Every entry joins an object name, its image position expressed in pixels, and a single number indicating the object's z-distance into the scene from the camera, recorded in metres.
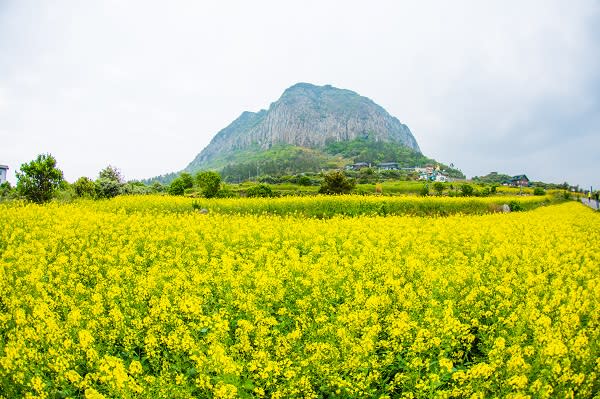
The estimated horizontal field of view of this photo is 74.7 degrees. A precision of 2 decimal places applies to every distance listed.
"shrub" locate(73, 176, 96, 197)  34.66
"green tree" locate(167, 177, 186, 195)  55.98
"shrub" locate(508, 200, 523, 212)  37.59
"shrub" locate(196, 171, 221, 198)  42.39
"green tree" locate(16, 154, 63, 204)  24.37
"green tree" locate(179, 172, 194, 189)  72.31
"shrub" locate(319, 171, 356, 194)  44.25
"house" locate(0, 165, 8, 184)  57.53
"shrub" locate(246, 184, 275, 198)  45.84
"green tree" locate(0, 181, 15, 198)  33.66
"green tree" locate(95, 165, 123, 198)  36.51
